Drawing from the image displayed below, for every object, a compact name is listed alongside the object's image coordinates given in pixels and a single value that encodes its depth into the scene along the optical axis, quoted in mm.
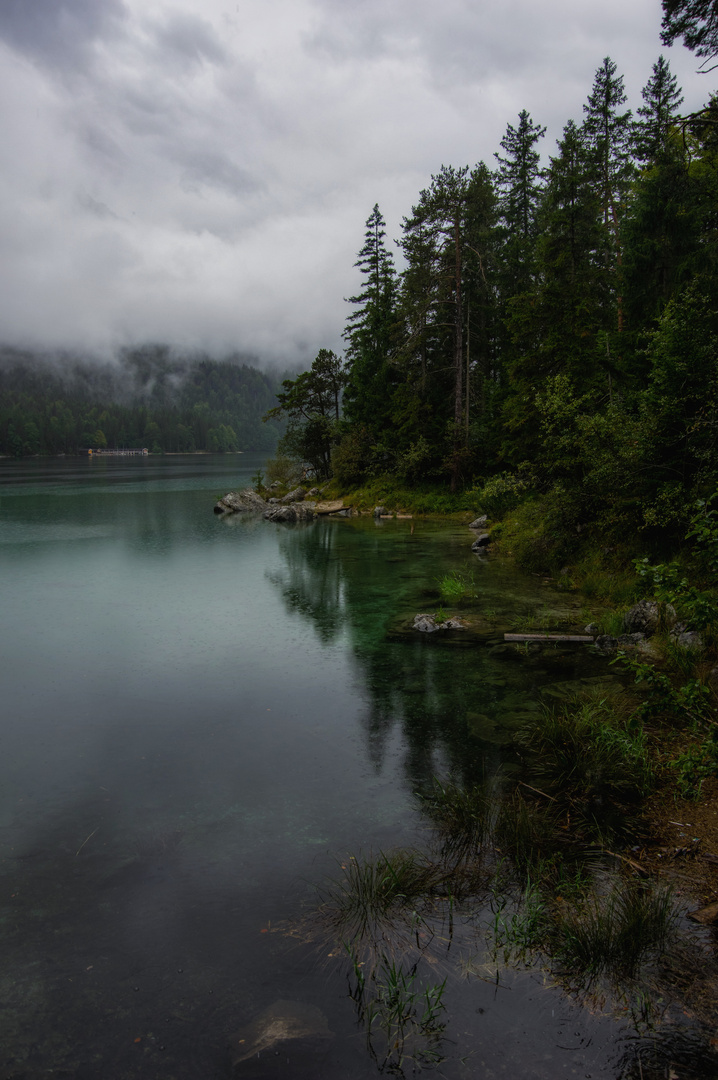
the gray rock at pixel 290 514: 39781
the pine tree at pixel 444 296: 33500
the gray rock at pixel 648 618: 11864
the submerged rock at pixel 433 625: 14328
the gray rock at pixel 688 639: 10219
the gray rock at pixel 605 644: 12289
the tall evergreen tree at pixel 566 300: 22125
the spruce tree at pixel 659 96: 28203
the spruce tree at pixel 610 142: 32156
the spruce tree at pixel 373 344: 44562
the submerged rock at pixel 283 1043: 4047
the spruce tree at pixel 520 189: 37969
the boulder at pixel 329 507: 42844
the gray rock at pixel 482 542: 24953
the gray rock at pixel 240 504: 44625
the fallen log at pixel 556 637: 12920
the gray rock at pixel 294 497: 48375
